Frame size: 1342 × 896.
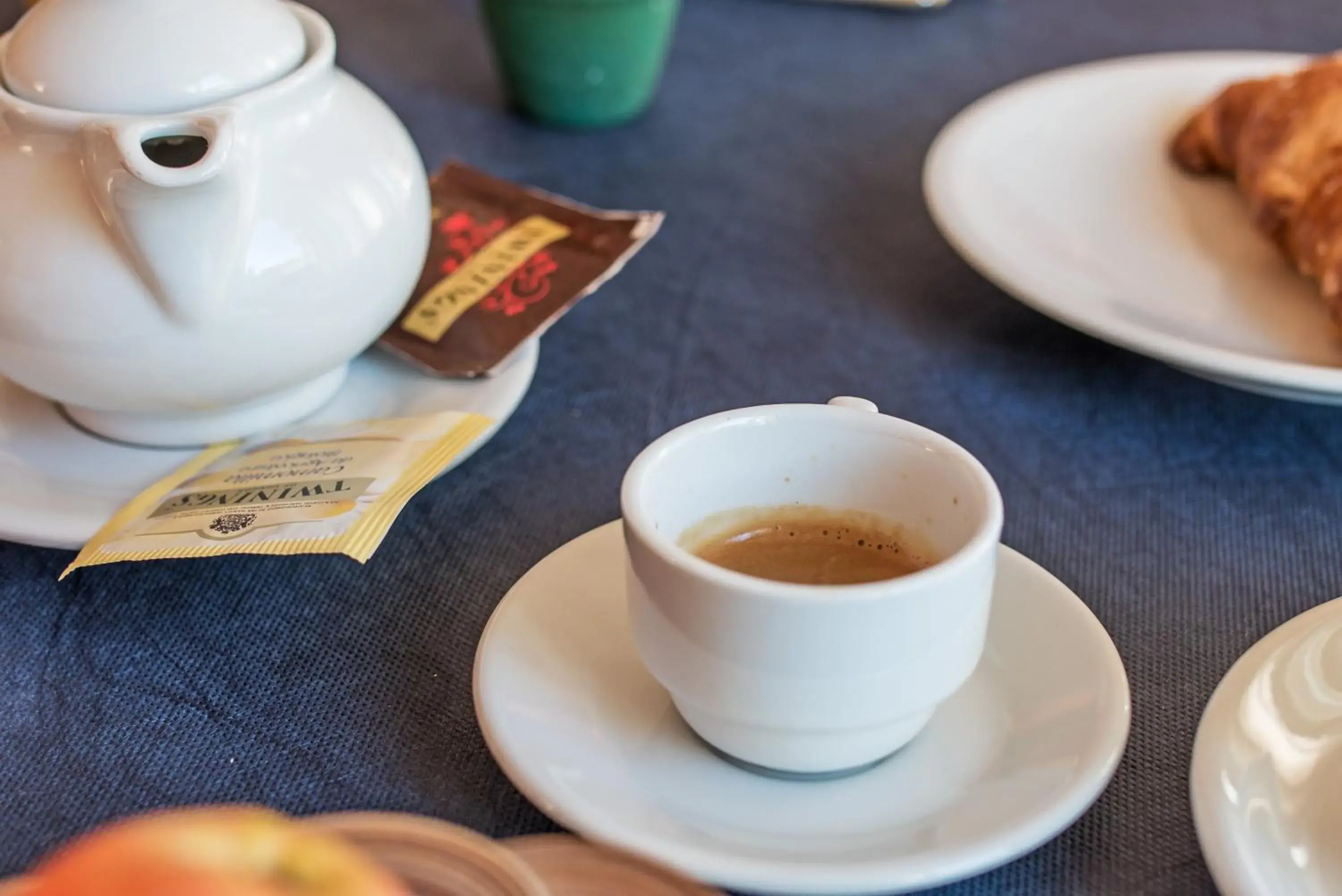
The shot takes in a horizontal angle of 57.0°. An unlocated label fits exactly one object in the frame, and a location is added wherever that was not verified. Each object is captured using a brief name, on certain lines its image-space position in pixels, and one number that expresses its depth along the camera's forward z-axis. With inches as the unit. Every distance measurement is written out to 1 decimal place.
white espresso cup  16.2
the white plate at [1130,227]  28.7
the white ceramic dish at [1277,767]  15.6
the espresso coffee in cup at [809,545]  19.6
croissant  30.6
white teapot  22.4
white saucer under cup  15.8
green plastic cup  41.6
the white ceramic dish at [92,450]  23.4
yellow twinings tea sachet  21.9
